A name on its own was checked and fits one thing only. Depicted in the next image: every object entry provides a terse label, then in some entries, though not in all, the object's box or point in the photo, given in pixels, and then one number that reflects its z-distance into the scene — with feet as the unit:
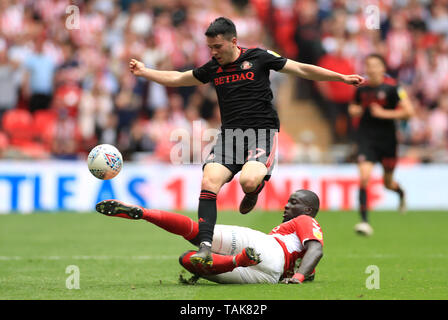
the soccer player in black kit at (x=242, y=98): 48.29
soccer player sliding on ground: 43.45
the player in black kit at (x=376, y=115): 78.79
